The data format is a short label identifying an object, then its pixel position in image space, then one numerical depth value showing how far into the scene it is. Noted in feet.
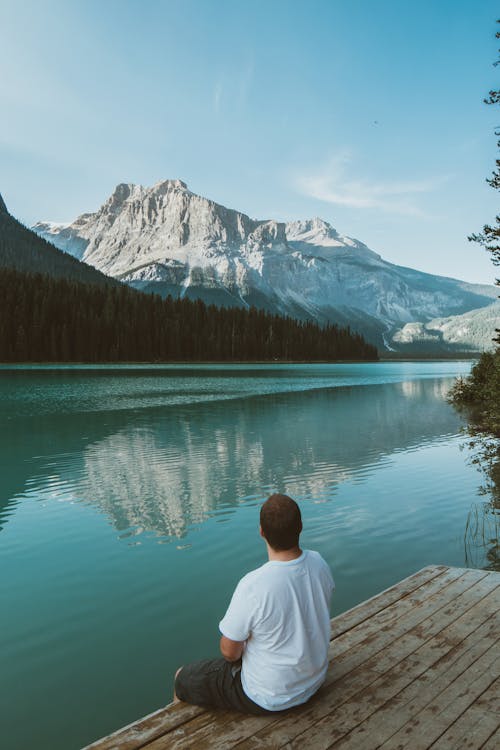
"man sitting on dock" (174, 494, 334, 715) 14.67
